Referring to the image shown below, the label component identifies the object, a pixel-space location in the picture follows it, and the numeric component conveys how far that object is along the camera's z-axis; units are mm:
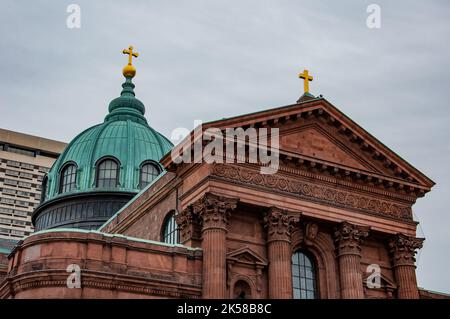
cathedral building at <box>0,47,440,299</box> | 27625
